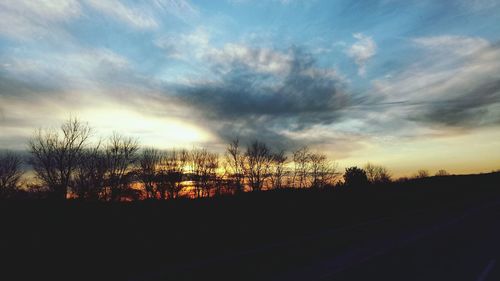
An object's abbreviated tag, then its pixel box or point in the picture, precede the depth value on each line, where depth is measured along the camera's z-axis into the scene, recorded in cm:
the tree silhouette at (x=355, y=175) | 7436
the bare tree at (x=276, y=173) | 7117
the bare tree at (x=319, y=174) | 7631
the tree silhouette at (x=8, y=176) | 5153
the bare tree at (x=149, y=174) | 6143
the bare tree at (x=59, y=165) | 4416
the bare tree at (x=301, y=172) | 7224
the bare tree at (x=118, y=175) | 5238
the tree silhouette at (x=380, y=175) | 13388
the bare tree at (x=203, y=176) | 6831
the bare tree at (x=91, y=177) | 4791
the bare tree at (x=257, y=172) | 7019
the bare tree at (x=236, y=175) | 6721
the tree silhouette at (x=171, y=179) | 6366
